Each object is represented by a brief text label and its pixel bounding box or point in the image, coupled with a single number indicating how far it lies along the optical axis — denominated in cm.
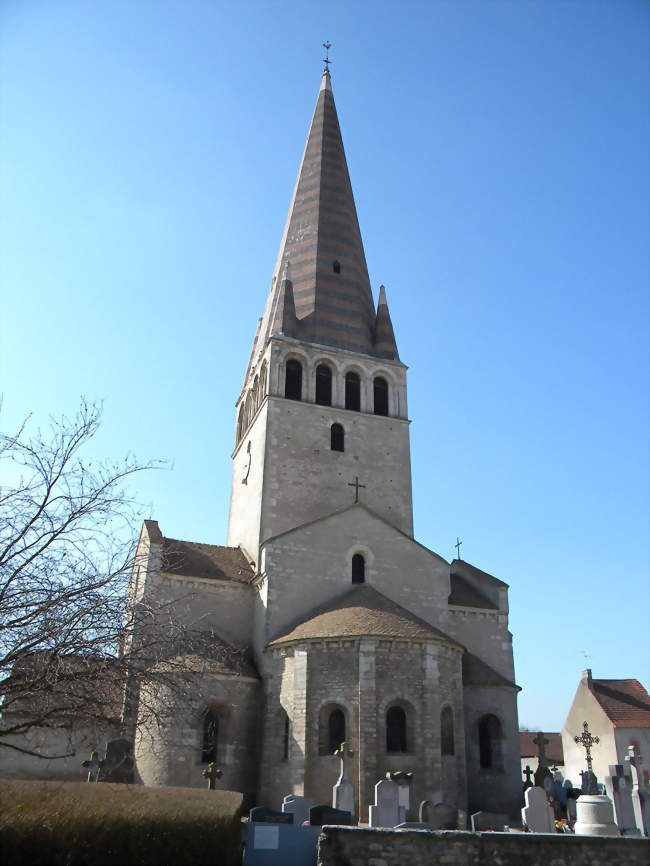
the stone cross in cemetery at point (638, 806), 1413
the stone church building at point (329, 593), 1622
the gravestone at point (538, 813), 1221
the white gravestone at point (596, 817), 1010
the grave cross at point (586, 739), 2141
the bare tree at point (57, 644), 690
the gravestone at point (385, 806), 1219
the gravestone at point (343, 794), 1323
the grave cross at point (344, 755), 1382
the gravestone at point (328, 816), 1137
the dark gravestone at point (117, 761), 1370
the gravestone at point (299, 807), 1309
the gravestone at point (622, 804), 1421
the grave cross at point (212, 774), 1488
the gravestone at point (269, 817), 1133
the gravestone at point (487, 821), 1340
